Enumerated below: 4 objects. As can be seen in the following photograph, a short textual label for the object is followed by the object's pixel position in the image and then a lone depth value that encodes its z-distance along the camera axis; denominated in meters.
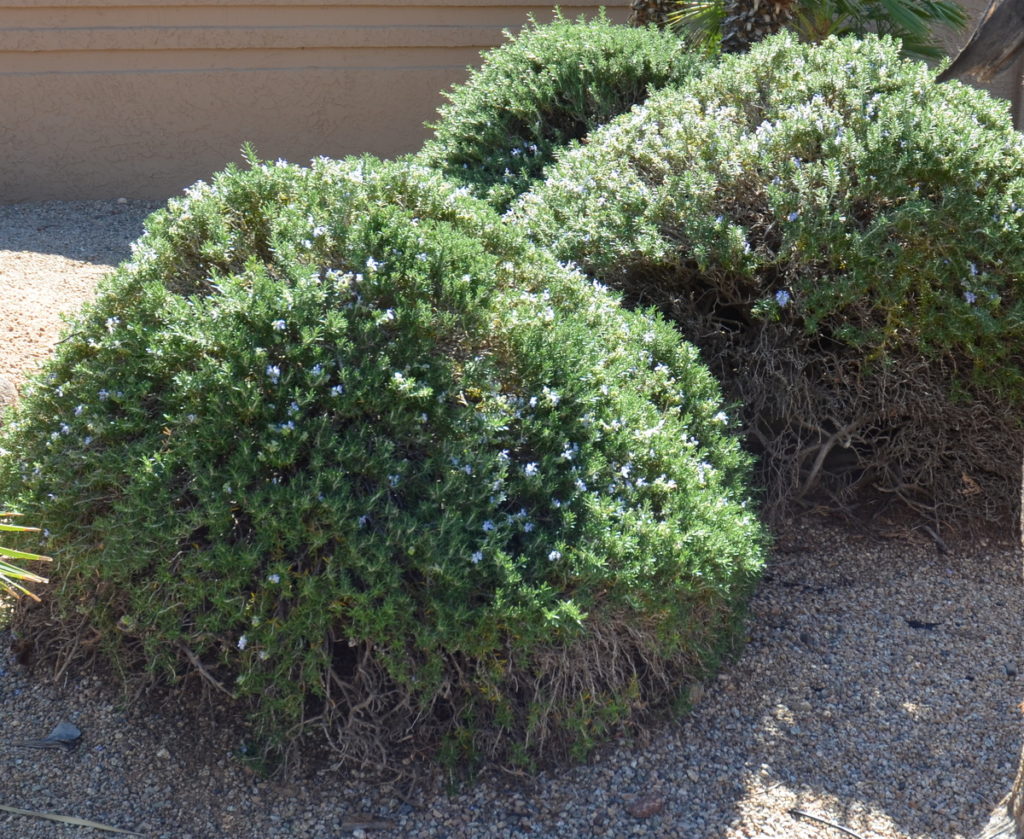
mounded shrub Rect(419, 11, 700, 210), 5.61
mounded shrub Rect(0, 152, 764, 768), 2.81
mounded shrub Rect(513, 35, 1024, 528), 3.78
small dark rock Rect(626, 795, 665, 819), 2.96
